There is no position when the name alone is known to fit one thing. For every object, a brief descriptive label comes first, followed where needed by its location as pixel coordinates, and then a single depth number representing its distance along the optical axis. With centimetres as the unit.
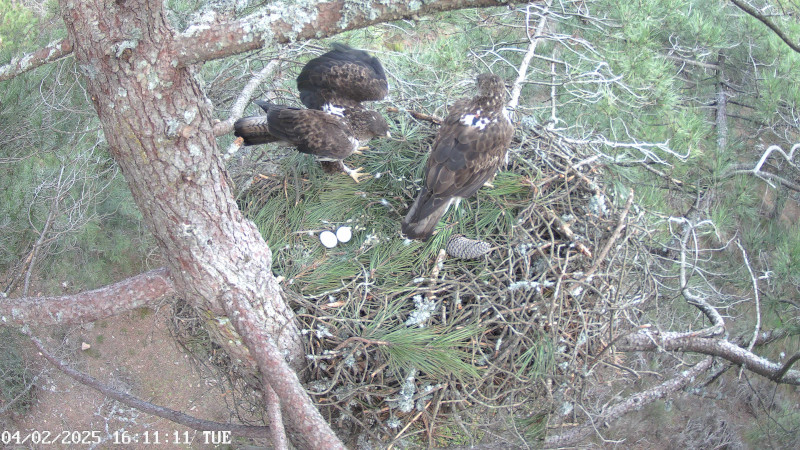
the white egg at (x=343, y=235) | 275
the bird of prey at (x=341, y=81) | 320
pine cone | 263
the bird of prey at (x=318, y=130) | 279
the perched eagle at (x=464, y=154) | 266
